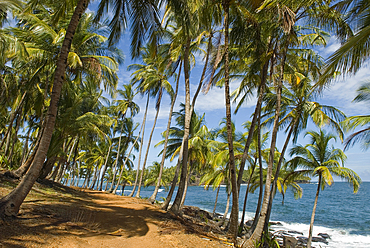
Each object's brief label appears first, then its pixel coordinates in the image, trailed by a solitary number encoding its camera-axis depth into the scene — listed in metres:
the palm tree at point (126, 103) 22.12
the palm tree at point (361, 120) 8.23
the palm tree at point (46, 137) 4.94
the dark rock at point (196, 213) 21.93
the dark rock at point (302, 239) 17.85
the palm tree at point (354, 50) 3.88
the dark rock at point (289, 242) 11.80
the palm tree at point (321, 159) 12.74
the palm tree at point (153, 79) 16.30
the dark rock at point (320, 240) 18.22
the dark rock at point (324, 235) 19.78
